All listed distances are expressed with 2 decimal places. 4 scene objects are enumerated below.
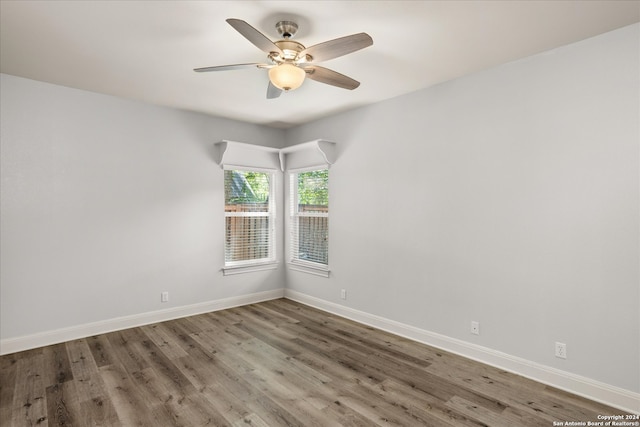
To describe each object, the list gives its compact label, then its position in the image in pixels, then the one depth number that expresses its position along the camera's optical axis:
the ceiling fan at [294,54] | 2.00
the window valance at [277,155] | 4.46
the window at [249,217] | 4.76
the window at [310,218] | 4.69
